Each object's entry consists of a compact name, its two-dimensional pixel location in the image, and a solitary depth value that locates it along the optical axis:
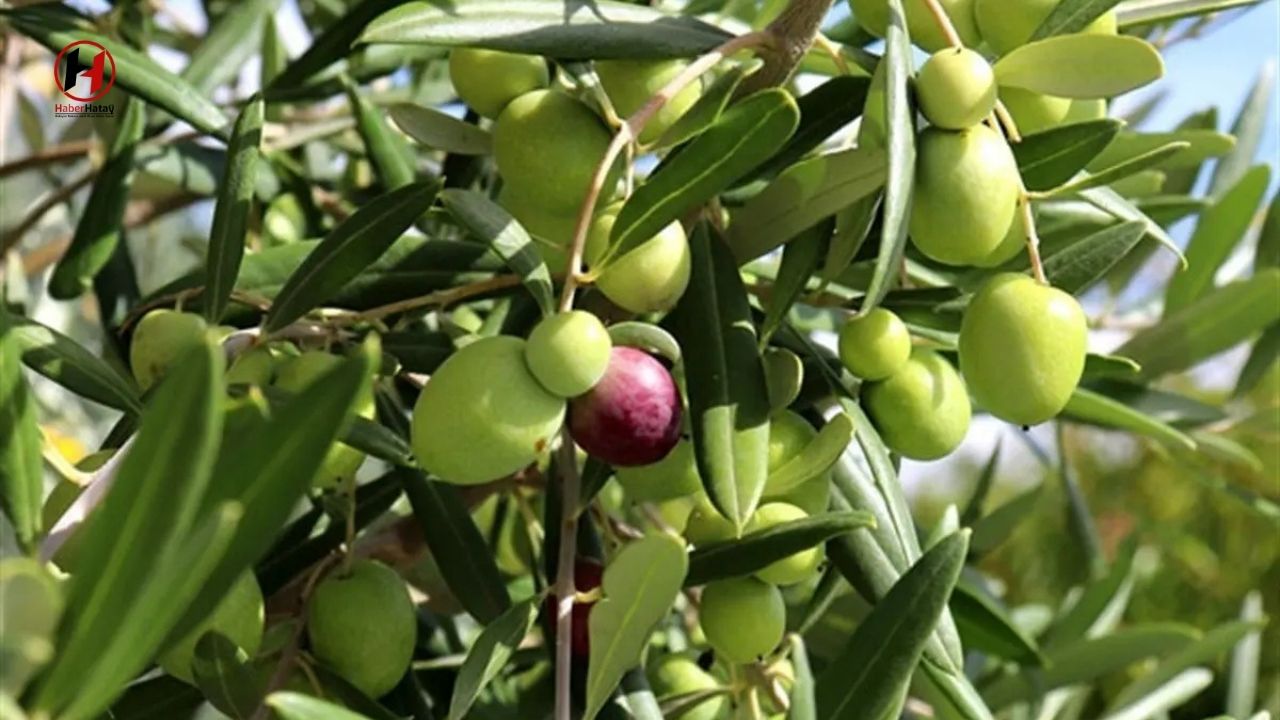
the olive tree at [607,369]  0.43
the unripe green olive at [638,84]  0.68
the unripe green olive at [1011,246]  0.64
